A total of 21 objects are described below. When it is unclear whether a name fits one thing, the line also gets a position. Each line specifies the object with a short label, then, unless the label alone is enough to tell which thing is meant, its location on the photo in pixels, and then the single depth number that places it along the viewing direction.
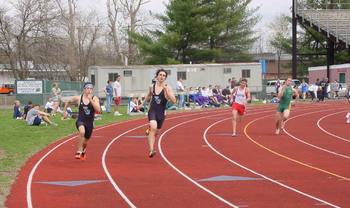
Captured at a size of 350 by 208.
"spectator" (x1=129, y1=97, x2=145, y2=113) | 28.16
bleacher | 54.47
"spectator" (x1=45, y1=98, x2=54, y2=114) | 28.42
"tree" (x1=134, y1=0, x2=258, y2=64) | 56.62
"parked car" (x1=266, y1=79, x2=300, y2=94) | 46.51
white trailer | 41.91
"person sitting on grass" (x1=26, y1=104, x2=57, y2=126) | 22.69
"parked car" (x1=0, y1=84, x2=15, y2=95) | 78.44
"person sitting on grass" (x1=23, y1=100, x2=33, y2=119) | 25.62
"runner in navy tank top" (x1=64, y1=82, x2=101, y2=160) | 13.10
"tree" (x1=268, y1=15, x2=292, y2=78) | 70.31
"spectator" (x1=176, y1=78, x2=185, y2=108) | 32.34
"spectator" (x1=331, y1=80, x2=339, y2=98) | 43.94
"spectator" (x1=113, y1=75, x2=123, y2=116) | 27.94
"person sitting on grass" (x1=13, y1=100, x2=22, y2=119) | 27.84
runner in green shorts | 18.72
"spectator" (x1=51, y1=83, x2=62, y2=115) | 27.63
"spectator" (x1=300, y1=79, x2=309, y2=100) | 43.02
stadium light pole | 53.53
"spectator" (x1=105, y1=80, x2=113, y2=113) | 28.69
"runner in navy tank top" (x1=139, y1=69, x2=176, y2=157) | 12.91
